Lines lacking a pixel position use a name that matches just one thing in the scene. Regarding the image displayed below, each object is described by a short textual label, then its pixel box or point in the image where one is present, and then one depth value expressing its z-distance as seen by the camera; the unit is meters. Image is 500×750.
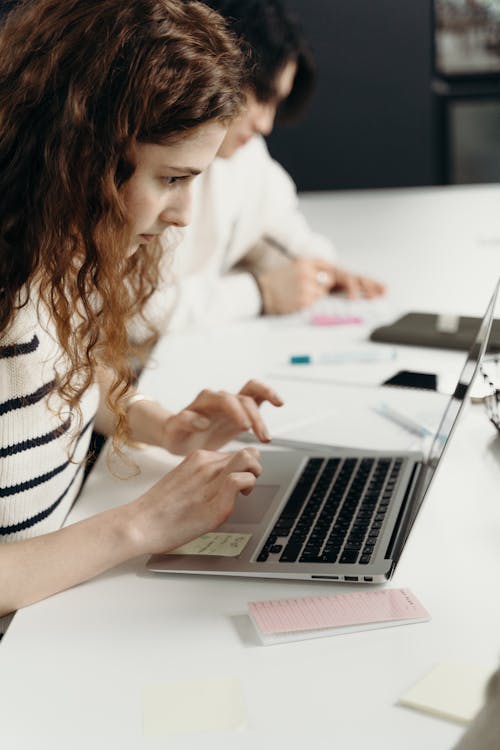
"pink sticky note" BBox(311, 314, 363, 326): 1.92
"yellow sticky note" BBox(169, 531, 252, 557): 1.01
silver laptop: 0.97
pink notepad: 0.88
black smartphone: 1.54
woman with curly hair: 0.96
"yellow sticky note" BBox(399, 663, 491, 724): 0.76
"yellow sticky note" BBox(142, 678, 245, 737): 0.76
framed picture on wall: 4.56
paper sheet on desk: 1.34
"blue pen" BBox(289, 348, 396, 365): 1.68
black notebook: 1.71
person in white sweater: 1.95
